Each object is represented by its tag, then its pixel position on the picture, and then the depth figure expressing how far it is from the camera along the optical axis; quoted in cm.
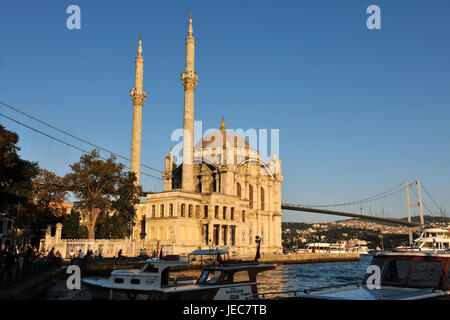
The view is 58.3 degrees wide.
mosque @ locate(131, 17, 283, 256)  5347
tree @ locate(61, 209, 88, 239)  4900
